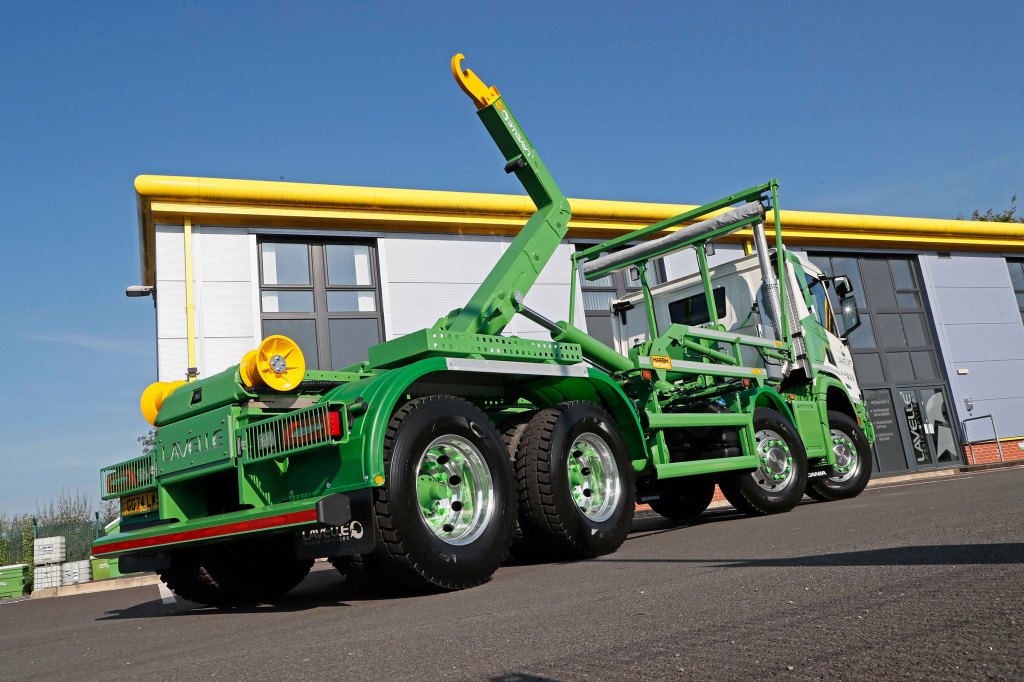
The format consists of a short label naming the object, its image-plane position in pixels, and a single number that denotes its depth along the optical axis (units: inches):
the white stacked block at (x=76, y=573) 581.6
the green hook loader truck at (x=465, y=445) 191.2
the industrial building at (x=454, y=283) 535.5
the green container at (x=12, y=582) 575.2
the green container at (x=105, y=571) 578.5
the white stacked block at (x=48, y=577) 573.6
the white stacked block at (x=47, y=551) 582.9
